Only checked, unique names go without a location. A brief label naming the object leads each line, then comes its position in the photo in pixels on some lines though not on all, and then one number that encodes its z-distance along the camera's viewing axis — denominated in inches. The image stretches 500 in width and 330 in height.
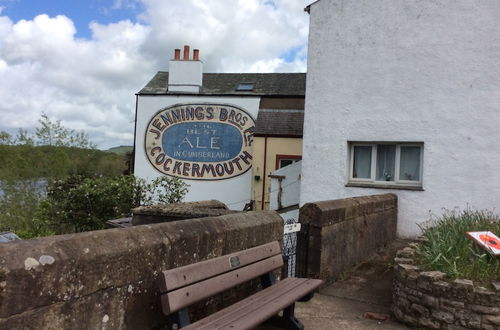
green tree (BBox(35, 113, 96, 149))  780.6
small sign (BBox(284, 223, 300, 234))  221.6
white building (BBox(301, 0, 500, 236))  361.4
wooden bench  128.6
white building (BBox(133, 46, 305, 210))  761.0
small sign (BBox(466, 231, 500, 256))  205.3
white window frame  386.0
